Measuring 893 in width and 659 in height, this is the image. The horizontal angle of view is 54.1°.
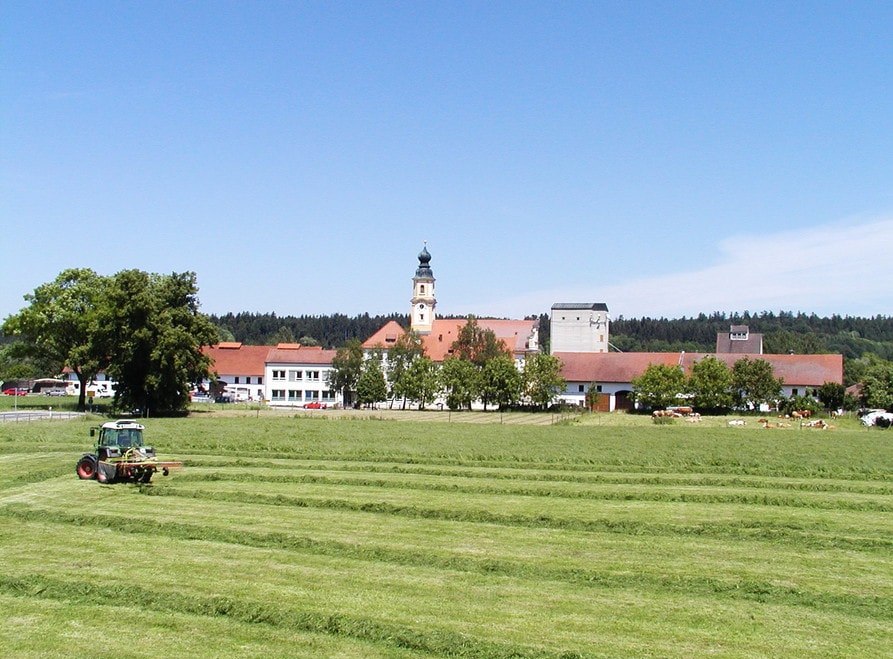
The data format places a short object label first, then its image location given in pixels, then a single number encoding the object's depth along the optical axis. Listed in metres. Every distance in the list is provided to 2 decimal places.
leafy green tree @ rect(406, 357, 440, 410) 87.50
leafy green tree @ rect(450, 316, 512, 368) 95.31
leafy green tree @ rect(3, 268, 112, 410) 77.56
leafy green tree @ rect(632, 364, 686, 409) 79.56
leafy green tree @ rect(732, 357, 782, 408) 79.19
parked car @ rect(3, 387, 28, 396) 116.62
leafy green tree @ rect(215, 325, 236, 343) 164.10
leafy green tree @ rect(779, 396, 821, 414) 78.44
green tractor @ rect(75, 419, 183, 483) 28.05
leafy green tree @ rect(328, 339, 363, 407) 95.25
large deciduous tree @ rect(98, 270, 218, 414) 66.12
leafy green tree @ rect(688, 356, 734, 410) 78.00
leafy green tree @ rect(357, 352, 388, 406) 91.44
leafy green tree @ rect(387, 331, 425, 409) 91.69
